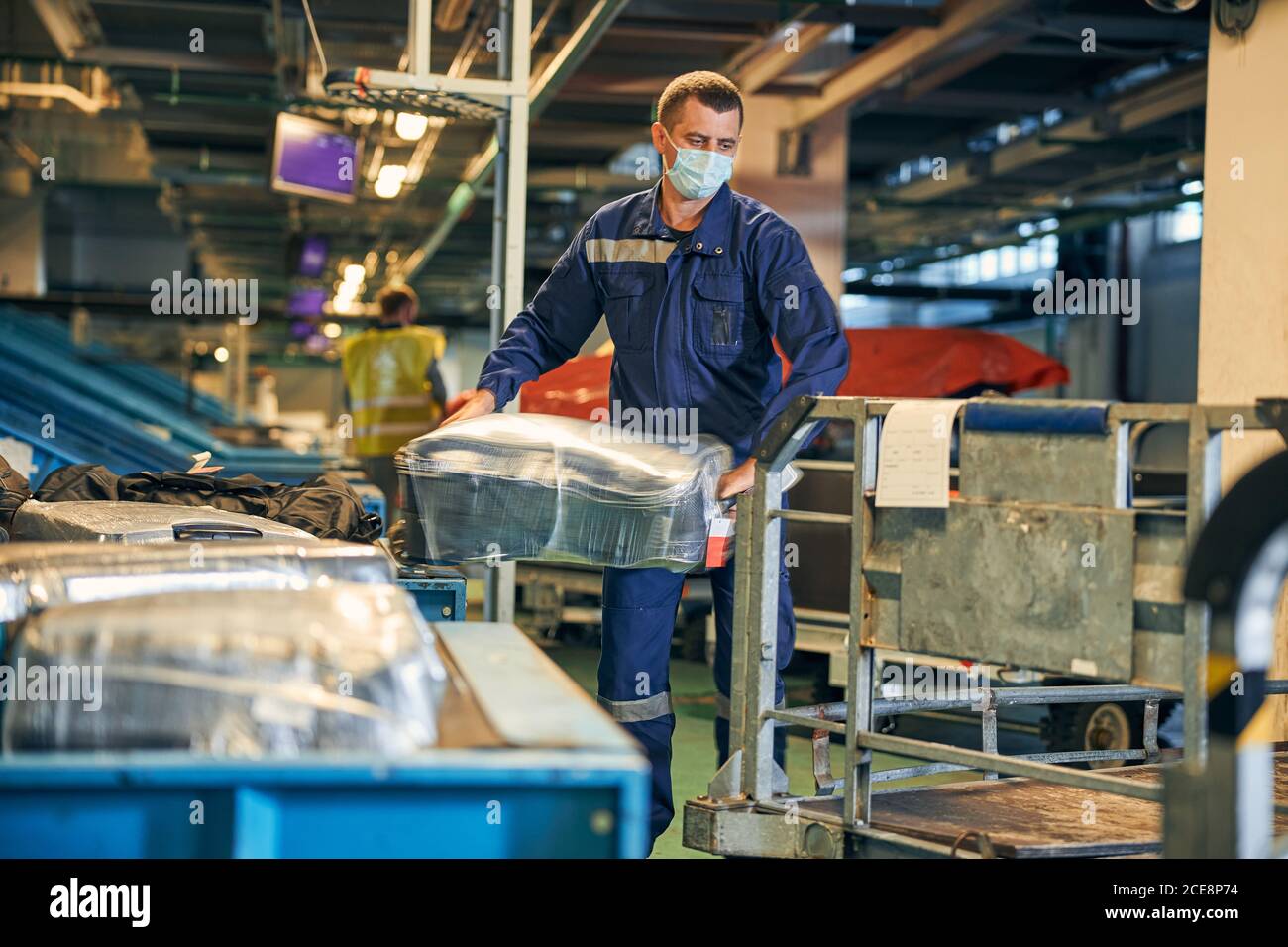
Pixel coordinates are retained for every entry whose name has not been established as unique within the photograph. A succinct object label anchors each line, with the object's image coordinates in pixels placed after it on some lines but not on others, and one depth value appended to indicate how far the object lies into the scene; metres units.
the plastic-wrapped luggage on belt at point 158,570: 2.00
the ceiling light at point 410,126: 7.73
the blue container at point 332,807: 1.51
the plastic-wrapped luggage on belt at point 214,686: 1.57
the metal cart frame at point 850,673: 2.25
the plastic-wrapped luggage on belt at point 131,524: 2.65
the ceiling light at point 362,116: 9.01
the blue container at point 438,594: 3.19
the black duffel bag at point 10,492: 3.24
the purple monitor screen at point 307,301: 18.17
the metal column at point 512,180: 4.43
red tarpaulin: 6.91
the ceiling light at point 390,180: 10.12
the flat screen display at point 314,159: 8.17
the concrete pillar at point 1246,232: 4.93
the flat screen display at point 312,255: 13.64
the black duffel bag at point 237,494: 3.46
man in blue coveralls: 3.26
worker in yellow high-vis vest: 8.04
